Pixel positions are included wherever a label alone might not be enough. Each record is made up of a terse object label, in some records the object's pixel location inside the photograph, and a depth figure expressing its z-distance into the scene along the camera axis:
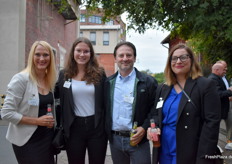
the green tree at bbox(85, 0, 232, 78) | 6.04
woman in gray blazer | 2.71
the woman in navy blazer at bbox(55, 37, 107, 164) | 3.01
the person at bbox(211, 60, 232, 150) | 5.87
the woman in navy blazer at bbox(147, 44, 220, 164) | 2.41
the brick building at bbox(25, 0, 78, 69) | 11.24
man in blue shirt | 2.88
